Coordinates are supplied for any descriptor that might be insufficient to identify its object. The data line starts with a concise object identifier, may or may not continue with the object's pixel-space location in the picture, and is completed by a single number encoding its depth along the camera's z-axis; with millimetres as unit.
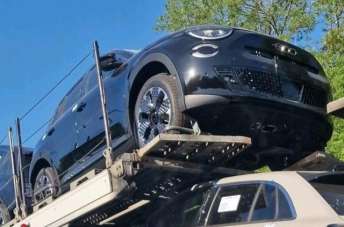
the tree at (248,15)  16109
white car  4270
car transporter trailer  5414
